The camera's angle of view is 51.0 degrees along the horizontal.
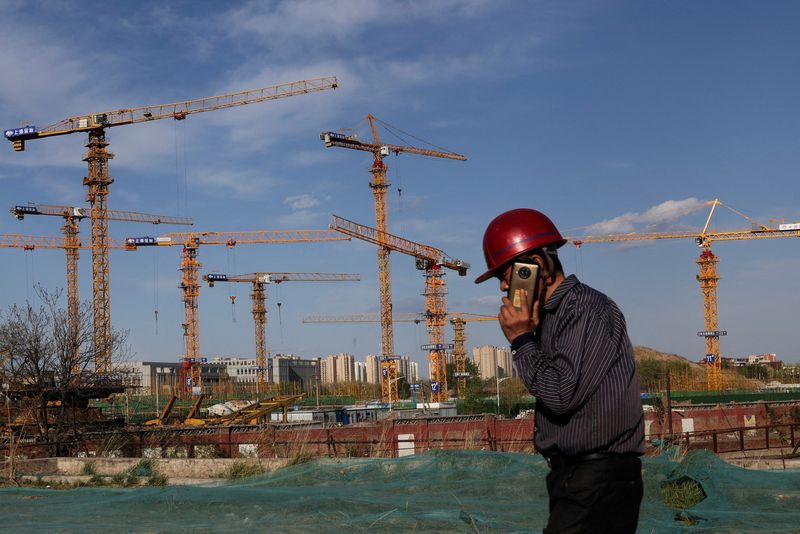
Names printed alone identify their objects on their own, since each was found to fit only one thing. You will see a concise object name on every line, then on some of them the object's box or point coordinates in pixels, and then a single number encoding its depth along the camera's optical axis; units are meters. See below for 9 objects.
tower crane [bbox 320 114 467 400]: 74.19
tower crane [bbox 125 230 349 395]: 81.56
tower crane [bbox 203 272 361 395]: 94.50
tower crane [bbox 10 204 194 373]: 76.81
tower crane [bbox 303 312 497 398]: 106.44
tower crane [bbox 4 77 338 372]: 59.59
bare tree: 22.69
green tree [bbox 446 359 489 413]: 54.25
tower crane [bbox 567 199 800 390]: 80.81
